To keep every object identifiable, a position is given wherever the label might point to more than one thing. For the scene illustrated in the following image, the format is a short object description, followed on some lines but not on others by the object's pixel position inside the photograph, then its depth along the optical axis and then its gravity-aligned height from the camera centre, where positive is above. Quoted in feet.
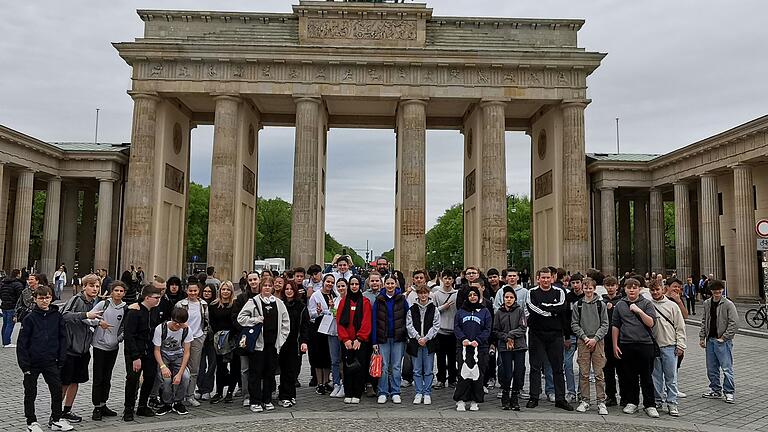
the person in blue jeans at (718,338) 31.71 -3.80
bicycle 64.07 -5.31
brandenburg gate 109.70 +33.35
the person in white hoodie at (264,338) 28.89 -3.68
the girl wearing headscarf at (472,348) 29.12 -4.10
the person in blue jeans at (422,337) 30.91 -3.74
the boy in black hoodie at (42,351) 24.00 -3.69
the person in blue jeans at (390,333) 31.01 -3.56
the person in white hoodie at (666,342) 29.55 -3.70
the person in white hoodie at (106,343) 26.63 -3.67
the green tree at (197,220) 231.30 +17.44
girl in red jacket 30.71 -3.62
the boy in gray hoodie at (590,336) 29.01 -3.39
